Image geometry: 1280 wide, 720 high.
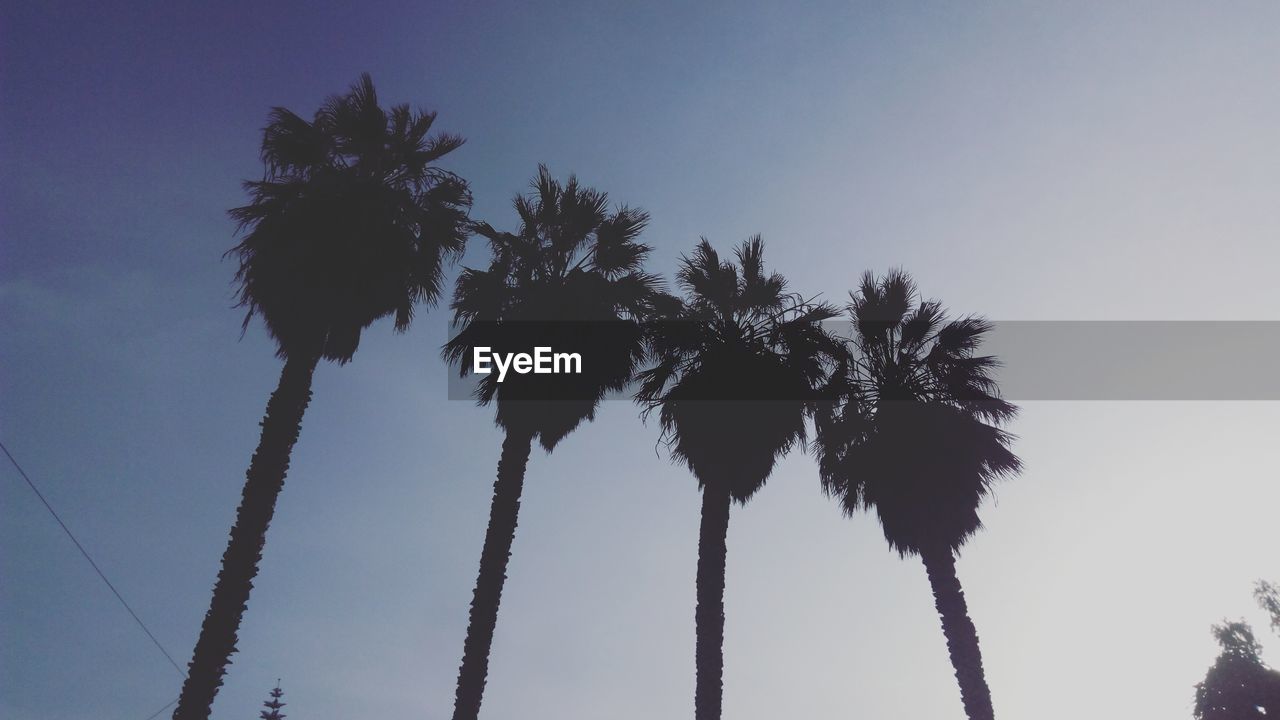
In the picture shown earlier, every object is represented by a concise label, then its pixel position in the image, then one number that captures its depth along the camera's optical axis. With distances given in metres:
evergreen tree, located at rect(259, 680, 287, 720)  90.44
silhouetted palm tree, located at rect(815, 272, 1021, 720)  13.76
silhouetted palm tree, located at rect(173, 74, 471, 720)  11.93
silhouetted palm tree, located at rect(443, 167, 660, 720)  13.11
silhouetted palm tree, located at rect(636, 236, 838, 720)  13.83
